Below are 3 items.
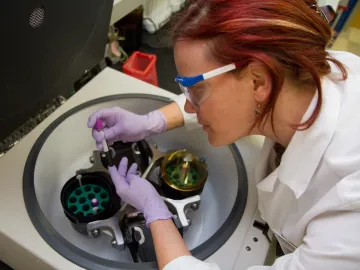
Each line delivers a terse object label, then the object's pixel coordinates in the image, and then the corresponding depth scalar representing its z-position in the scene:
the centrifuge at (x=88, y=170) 0.82
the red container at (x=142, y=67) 1.58
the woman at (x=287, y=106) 0.63
